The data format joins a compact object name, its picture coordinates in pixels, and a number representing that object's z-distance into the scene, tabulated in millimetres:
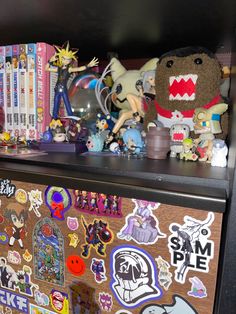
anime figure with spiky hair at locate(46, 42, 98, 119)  808
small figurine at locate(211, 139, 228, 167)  557
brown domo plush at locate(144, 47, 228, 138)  679
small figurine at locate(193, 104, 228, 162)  649
